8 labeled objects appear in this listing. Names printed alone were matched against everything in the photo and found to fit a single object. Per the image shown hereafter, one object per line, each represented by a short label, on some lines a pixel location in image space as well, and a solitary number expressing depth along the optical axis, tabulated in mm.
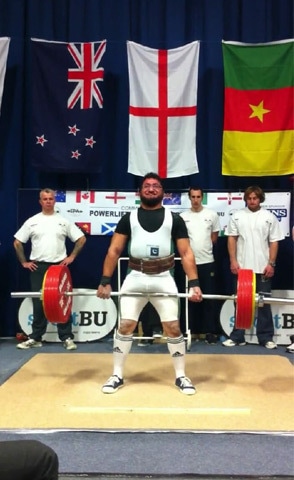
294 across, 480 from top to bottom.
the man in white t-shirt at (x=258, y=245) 4918
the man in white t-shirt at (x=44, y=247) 4973
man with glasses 3605
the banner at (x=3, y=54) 5242
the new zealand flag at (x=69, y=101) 5238
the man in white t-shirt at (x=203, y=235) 5070
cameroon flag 5160
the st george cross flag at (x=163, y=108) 5219
